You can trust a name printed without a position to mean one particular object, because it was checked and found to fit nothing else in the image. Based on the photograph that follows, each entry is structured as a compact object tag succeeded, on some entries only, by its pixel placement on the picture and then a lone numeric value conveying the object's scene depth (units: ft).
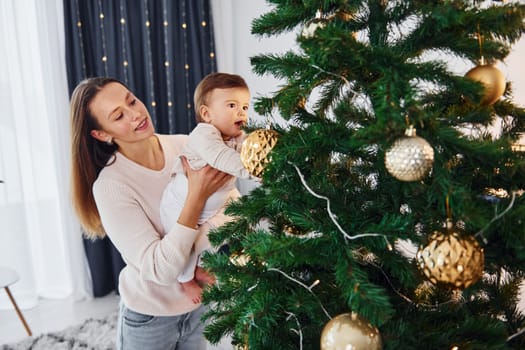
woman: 3.97
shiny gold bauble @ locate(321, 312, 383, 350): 1.81
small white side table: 7.41
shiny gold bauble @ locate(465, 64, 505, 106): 2.03
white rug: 7.59
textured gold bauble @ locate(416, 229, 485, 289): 1.74
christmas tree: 1.76
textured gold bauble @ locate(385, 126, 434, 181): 1.67
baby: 4.24
